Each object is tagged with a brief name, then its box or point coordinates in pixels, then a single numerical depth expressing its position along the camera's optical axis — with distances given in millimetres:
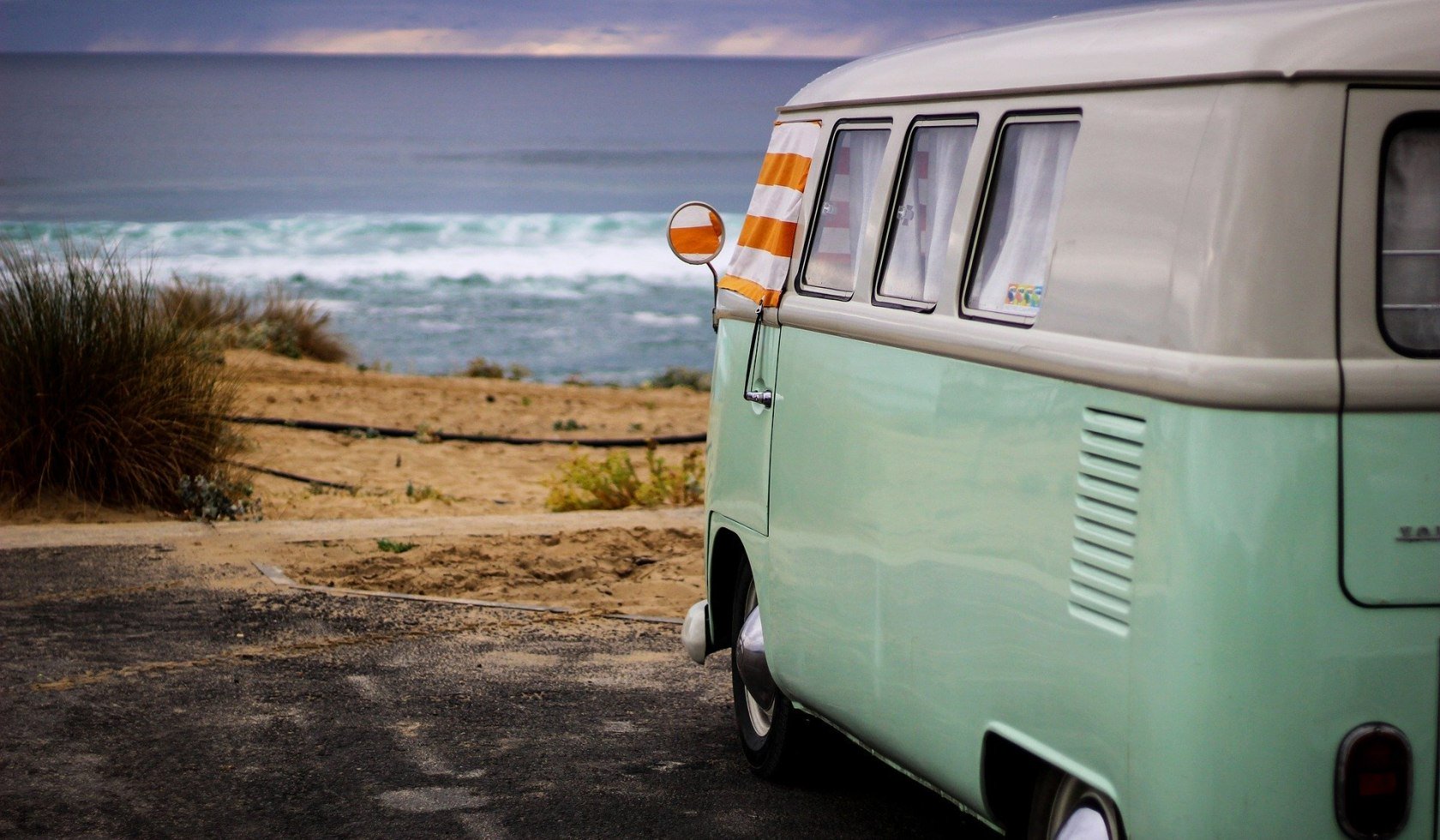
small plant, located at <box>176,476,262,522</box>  9477
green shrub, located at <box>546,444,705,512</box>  10359
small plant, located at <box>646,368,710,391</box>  21828
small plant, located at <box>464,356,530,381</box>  21516
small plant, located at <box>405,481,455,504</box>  11164
